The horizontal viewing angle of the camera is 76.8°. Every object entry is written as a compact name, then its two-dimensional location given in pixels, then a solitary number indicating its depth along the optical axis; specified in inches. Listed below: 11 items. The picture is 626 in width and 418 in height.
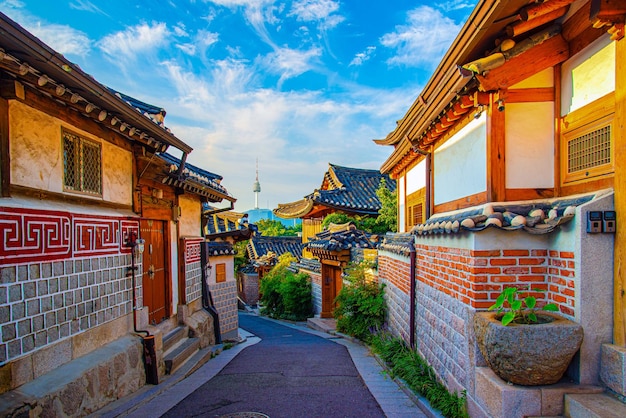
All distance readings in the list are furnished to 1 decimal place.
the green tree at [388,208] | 598.2
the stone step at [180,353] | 286.5
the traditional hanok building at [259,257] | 1049.3
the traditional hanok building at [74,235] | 157.4
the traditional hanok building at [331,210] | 581.3
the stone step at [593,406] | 115.7
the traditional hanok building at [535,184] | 131.6
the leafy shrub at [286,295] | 689.0
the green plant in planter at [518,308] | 134.2
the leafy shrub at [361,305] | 382.3
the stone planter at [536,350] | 128.6
